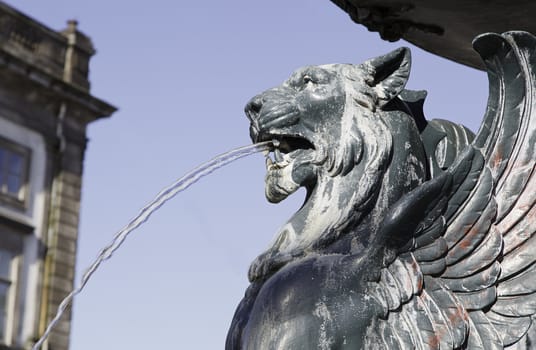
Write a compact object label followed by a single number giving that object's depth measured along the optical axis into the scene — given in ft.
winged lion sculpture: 7.48
